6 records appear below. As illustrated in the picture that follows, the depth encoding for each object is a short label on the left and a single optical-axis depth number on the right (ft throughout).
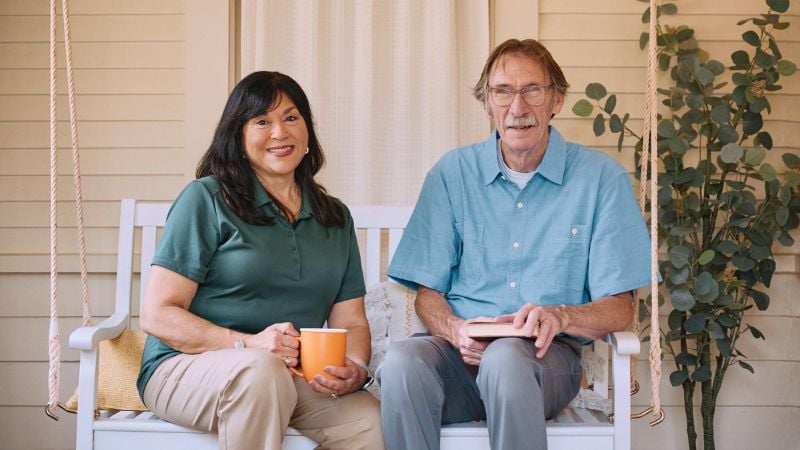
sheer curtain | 9.53
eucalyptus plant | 9.62
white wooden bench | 6.53
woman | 6.15
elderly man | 6.93
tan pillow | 7.09
